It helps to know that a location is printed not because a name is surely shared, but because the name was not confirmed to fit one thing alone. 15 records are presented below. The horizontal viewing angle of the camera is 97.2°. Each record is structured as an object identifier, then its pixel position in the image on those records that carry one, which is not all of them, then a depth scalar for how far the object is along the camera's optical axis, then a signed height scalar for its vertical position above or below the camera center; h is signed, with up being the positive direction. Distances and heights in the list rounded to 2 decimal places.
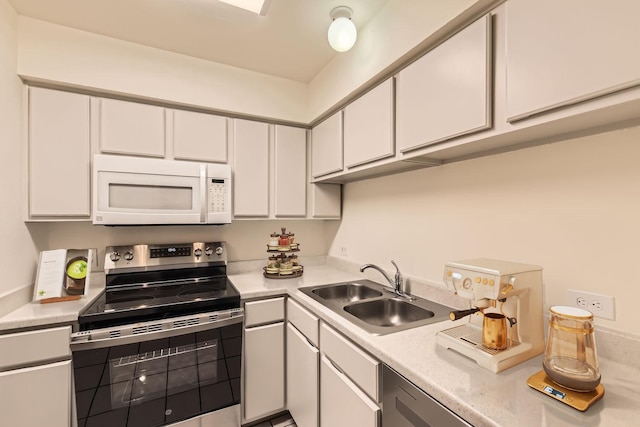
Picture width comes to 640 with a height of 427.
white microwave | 1.72 +0.14
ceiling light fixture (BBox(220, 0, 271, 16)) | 1.48 +1.12
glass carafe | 0.73 -0.38
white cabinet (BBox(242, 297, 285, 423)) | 1.77 -0.94
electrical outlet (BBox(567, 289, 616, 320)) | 0.94 -0.31
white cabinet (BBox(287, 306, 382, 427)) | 1.09 -0.76
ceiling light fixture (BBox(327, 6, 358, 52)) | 1.49 +0.97
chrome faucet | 1.69 -0.43
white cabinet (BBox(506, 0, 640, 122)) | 0.71 +0.46
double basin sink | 1.31 -0.51
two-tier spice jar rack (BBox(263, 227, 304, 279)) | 2.17 -0.37
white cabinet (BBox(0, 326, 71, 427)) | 1.31 -0.79
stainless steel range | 1.41 -0.76
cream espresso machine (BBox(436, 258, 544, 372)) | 0.90 -0.33
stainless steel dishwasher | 0.79 -0.60
